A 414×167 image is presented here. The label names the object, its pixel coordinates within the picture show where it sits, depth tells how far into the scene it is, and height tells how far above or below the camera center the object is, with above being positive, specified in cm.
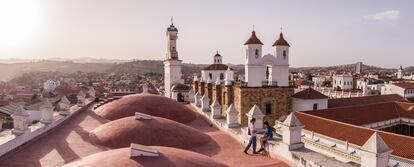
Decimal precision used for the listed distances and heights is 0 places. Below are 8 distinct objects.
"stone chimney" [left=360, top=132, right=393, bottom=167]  628 -165
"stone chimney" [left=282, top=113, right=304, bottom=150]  812 -165
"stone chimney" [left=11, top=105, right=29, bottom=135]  994 -166
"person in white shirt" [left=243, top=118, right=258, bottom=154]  889 -190
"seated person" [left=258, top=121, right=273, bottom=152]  900 -192
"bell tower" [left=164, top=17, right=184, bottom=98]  3300 +37
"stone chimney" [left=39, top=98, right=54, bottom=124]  1210 -165
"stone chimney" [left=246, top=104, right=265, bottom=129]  978 -146
